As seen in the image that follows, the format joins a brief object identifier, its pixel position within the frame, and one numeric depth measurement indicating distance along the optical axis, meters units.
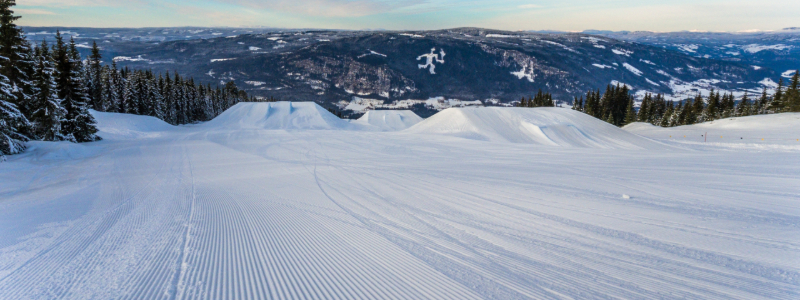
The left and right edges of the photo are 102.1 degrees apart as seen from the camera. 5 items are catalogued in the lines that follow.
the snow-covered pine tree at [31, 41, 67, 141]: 19.48
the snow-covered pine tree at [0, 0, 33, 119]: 17.70
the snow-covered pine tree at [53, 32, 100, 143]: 20.91
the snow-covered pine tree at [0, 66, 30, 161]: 13.54
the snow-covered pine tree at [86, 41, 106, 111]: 40.25
